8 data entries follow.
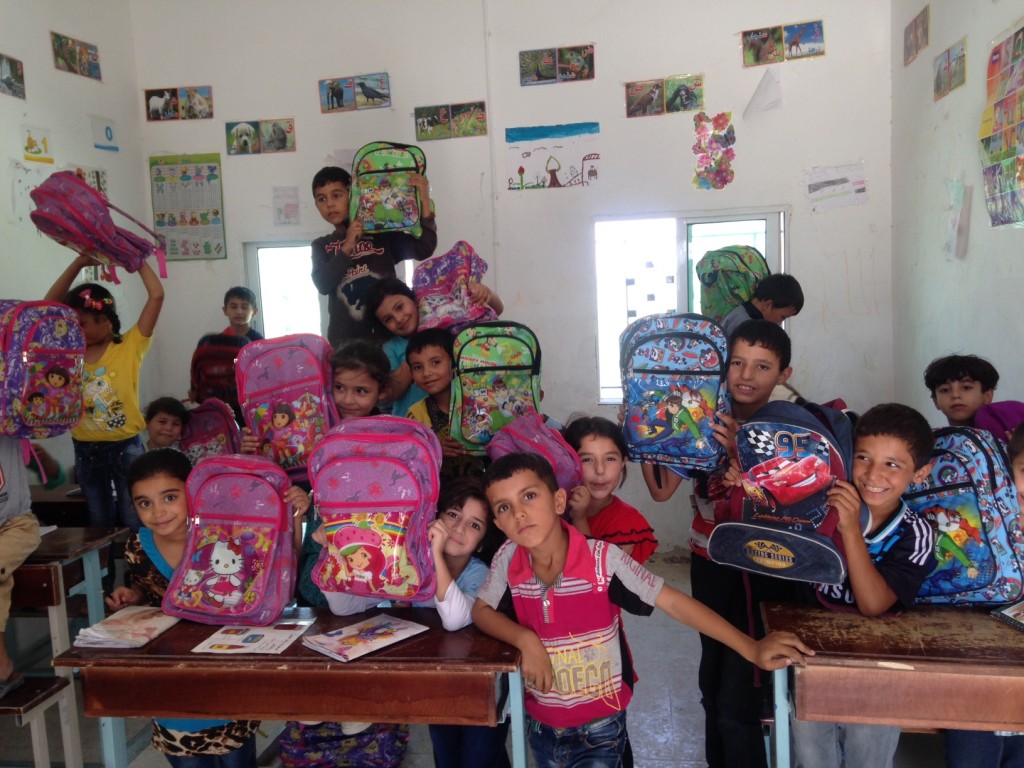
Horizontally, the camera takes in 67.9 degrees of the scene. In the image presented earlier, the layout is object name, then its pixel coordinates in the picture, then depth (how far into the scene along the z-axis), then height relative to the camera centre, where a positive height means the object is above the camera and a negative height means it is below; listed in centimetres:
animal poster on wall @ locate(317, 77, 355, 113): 470 +136
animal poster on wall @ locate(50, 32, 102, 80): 420 +154
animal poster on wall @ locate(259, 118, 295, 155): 479 +115
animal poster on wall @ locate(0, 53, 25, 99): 377 +127
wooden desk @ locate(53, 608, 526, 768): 177 -87
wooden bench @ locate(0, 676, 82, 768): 239 -122
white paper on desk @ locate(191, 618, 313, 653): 188 -81
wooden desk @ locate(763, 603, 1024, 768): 160 -83
